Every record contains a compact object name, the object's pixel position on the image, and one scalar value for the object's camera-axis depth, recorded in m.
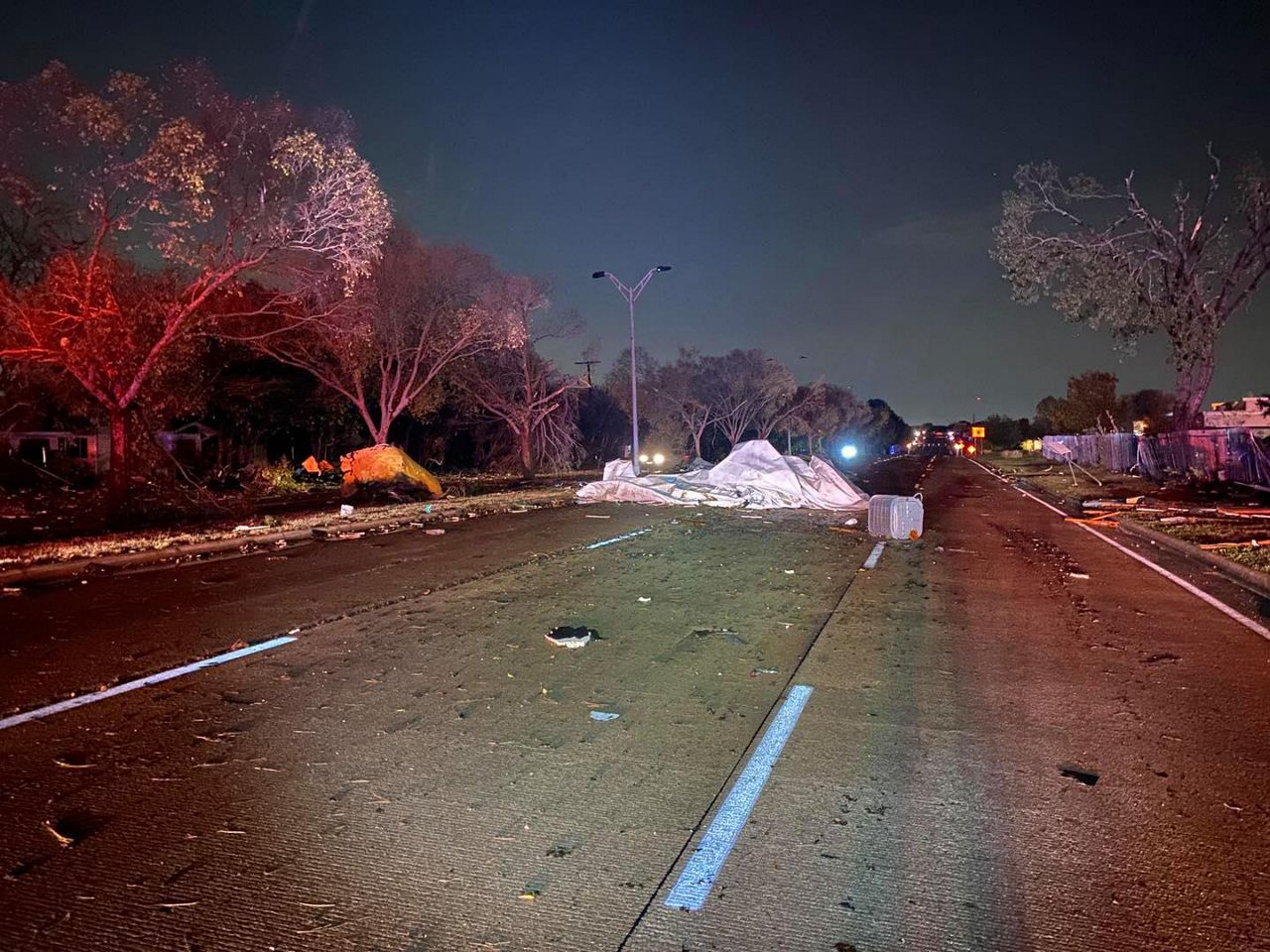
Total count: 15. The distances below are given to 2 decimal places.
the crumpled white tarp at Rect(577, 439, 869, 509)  23.20
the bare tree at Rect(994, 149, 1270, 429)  31.00
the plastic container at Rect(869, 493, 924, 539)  16.30
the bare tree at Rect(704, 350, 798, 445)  73.06
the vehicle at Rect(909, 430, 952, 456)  172.62
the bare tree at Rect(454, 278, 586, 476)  46.50
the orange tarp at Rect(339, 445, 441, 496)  27.69
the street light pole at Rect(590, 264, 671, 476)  34.62
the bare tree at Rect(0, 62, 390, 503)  16.56
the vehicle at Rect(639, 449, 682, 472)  52.51
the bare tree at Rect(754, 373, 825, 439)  81.25
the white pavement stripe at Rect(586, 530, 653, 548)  15.08
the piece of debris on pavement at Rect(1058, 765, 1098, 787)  4.77
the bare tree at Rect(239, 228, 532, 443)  33.00
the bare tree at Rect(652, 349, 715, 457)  71.75
